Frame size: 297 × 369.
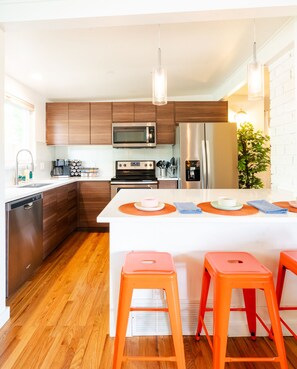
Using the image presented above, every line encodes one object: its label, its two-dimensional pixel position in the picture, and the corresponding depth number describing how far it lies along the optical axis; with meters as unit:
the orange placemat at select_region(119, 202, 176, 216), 1.53
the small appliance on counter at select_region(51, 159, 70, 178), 4.55
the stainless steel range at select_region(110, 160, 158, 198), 4.43
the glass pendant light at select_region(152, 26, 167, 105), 1.88
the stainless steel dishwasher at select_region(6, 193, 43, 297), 2.07
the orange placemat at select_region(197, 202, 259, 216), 1.51
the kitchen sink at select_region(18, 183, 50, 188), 3.15
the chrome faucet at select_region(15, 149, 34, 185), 3.28
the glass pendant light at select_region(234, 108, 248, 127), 4.65
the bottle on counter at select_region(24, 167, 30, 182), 3.53
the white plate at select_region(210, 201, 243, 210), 1.58
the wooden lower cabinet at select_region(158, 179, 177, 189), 4.03
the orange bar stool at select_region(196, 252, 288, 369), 1.20
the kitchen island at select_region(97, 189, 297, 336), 1.64
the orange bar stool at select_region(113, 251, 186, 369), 1.21
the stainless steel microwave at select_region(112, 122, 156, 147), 4.19
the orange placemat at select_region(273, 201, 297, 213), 1.56
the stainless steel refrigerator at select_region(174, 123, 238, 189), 3.66
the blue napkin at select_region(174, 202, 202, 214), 1.52
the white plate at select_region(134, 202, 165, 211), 1.58
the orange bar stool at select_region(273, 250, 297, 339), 1.38
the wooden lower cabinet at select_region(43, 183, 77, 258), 2.92
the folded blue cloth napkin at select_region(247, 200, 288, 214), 1.50
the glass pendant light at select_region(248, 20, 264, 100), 1.83
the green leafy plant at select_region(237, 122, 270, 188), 3.72
